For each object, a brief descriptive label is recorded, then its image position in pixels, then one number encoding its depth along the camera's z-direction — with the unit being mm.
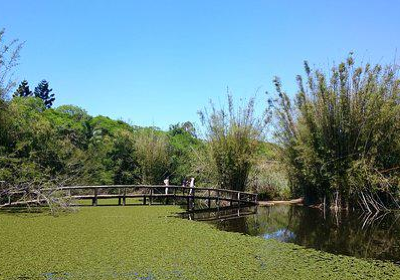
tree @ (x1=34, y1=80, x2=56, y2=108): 38000
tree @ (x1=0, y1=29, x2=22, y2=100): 11262
